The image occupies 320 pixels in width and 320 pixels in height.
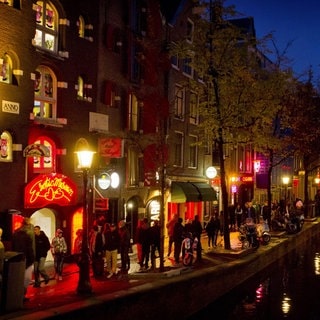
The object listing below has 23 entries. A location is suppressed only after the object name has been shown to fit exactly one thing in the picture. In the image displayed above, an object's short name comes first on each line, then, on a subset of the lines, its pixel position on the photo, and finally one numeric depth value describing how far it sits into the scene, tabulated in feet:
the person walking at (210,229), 92.27
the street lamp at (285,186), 156.53
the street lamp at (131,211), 93.97
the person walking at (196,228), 77.42
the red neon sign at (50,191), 66.49
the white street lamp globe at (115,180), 86.02
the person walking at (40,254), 56.83
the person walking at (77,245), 72.69
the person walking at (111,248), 63.93
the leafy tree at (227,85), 80.94
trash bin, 42.11
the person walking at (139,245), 70.85
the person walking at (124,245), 66.39
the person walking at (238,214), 127.03
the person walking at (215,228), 92.99
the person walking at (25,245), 49.34
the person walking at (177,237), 76.32
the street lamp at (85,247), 50.34
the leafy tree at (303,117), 135.74
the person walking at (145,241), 70.23
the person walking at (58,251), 60.49
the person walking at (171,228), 81.96
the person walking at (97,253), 62.08
